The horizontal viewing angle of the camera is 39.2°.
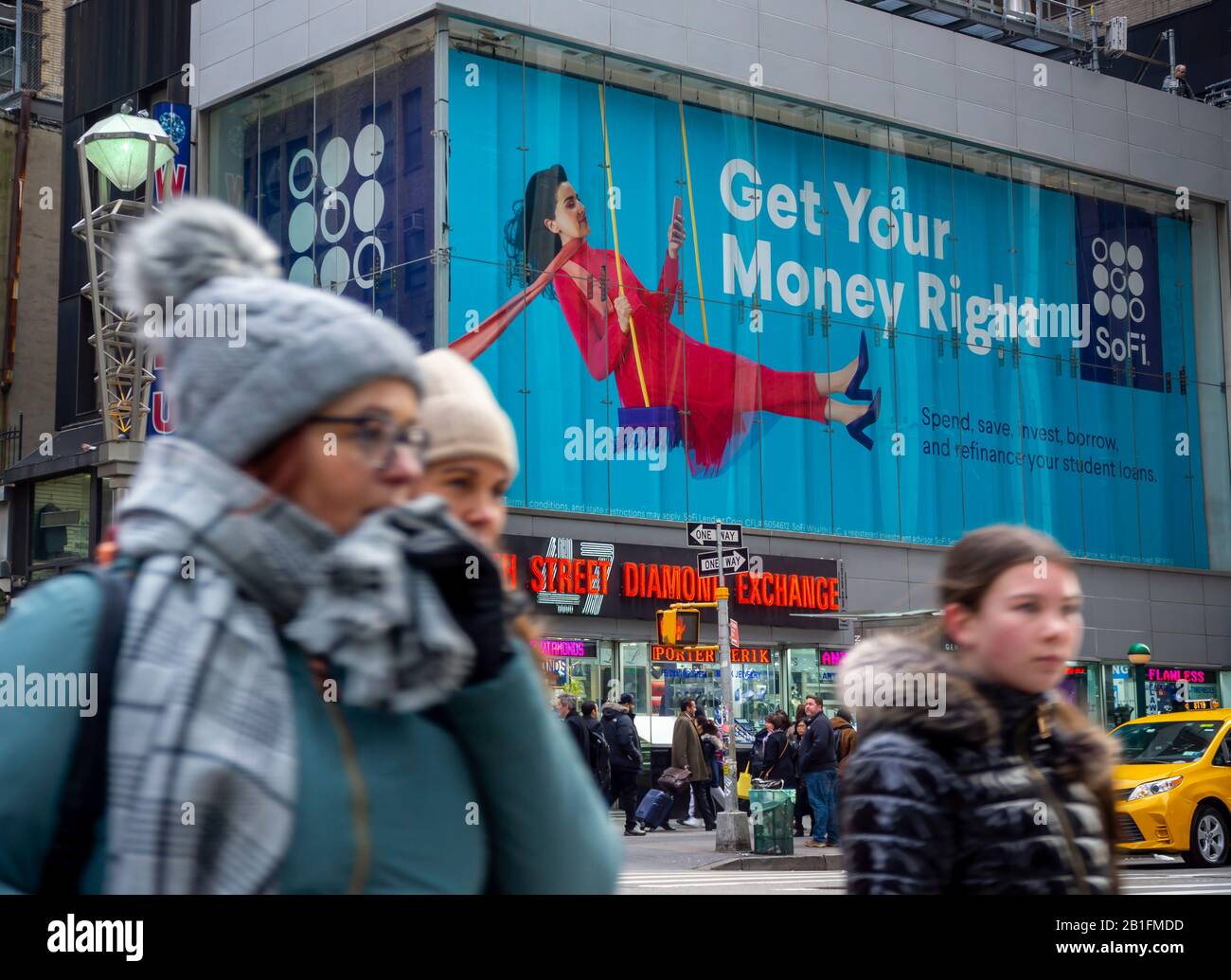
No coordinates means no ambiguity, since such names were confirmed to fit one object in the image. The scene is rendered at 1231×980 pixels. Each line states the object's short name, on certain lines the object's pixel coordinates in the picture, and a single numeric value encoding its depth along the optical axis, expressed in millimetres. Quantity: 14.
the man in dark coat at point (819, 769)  21859
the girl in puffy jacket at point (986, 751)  2859
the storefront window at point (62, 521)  35031
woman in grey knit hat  1651
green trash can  20188
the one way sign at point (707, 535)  20250
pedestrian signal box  20953
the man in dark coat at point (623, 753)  23469
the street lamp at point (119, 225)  14477
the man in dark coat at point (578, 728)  22172
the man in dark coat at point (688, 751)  24156
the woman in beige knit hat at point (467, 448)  2256
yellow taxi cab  18297
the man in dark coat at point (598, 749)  23016
